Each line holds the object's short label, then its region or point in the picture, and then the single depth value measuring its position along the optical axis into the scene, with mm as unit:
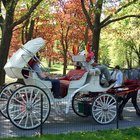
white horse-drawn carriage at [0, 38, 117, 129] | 10906
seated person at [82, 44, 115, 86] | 12141
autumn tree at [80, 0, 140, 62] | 21558
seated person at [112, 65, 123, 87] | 15953
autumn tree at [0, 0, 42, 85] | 18938
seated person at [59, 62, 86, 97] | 12008
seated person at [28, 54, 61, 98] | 11572
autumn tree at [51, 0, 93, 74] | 38344
